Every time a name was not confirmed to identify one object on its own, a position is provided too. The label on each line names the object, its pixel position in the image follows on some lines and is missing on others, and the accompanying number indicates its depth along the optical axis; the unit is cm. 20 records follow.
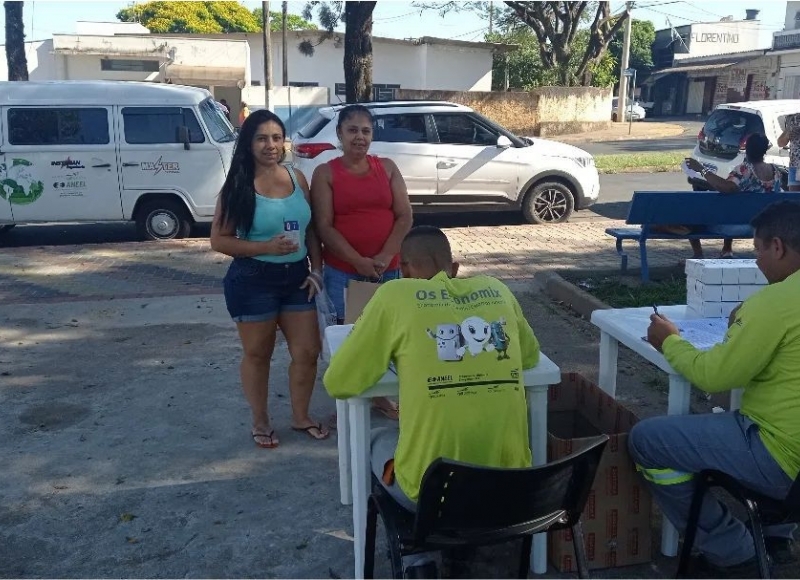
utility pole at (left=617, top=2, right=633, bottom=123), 3577
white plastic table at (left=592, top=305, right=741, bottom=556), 312
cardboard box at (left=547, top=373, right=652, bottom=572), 312
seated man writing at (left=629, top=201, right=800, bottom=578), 259
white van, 1028
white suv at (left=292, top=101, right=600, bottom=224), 1131
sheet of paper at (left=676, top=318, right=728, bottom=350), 318
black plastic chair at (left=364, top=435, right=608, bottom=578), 230
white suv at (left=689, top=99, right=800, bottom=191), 1212
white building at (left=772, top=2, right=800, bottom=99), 3866
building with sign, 4425
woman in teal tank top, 404
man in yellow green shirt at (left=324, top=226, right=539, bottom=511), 254
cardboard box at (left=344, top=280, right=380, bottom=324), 424
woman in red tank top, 437
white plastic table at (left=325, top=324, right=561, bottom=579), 299
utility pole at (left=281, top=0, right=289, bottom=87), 3600
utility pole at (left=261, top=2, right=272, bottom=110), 3018
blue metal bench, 759
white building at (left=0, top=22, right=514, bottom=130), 3300
